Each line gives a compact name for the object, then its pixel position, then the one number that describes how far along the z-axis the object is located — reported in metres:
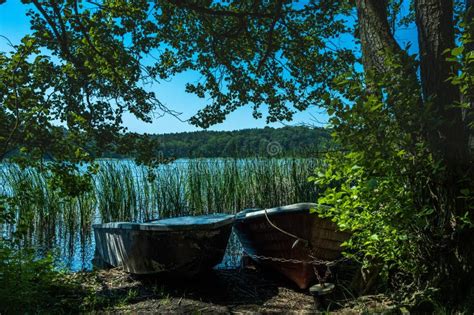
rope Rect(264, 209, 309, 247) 4.16
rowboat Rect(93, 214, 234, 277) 4.49
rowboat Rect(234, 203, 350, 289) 4.32
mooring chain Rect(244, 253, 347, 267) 4.23
